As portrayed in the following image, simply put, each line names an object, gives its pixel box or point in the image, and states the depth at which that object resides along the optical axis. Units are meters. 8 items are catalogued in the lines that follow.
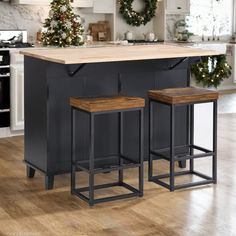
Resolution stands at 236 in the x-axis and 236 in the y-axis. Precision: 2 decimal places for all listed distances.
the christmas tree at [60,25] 8.93
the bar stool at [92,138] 5.64
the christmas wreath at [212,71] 11.74
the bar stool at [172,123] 6.02
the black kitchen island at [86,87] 6.10
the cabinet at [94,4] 9.57
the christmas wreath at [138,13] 10.80
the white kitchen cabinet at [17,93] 8.48
